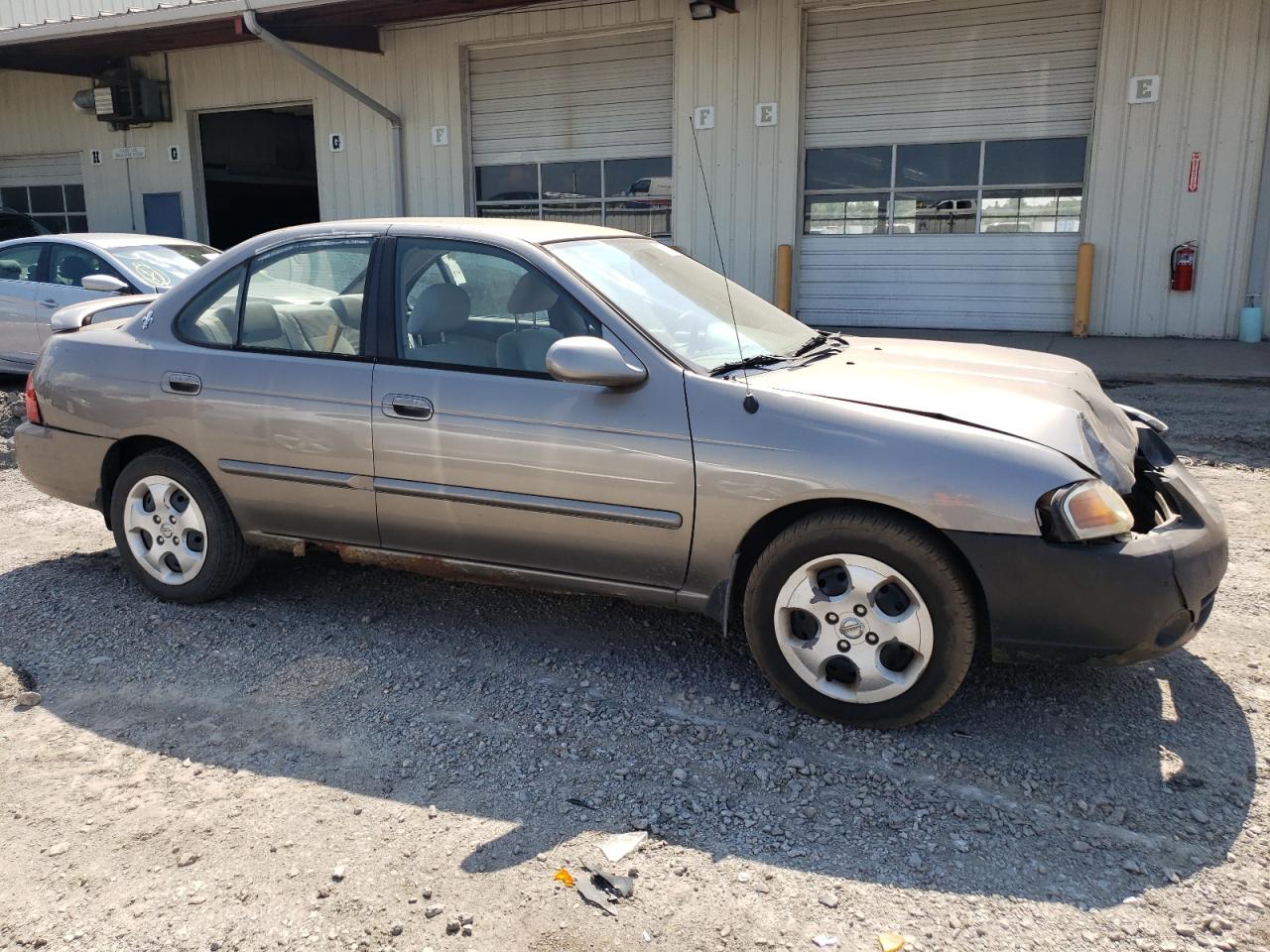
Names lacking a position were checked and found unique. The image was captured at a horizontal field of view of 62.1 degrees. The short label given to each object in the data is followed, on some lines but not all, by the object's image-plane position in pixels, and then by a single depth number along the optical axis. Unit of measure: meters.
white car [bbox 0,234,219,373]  9.44
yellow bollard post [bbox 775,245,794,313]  13.70
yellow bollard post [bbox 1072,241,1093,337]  12.27
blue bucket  11.80
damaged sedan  3.23
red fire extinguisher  11.91
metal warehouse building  11.80
